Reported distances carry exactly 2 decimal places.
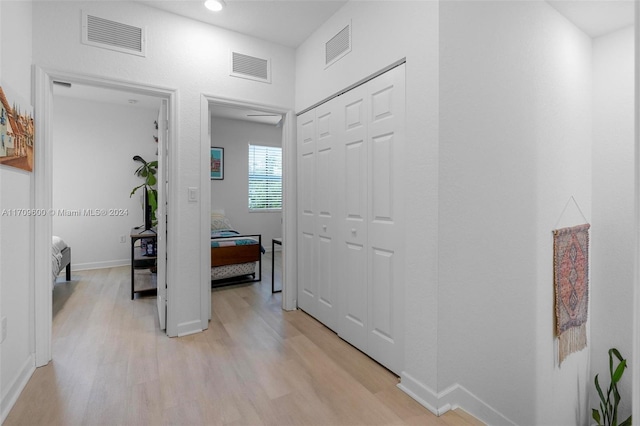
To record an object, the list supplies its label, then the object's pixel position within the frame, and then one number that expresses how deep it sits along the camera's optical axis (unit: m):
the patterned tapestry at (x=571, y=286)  2.53
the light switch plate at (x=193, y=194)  2.69
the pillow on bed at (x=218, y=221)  5.50
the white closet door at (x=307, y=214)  2.97
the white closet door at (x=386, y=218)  2.03
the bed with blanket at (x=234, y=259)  4.07
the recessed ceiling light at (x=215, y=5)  2.46
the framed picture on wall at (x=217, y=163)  6.21
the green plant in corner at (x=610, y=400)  2.58
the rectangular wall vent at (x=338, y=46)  2.47
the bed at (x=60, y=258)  3.36
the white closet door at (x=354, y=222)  2.35
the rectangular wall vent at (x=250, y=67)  2.89
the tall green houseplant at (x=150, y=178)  4.78
